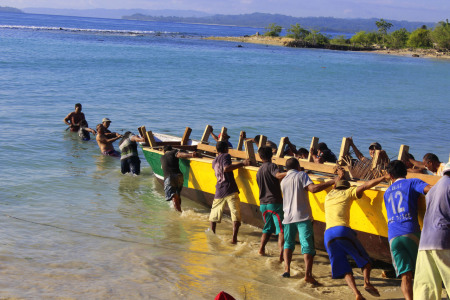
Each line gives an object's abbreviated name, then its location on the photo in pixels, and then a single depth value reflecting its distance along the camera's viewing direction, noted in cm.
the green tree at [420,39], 10431
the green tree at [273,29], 12271
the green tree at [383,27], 11356
